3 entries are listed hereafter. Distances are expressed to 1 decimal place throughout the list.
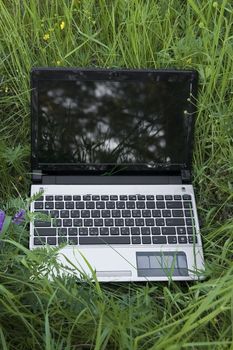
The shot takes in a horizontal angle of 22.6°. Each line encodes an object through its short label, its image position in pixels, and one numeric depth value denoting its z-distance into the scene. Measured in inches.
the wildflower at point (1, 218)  39.9
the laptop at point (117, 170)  48.1
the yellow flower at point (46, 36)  54.2
